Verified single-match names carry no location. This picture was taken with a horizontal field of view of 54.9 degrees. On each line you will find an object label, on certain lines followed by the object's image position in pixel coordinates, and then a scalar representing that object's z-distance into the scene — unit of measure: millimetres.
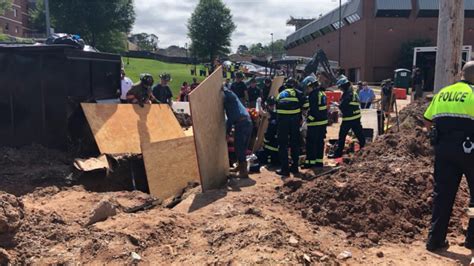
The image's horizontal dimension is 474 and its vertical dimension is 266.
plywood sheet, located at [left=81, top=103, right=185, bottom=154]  7688
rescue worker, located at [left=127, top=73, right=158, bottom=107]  8688
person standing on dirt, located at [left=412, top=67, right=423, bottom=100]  19948
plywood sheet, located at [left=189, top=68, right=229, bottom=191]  6664
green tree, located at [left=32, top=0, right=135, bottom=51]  37500
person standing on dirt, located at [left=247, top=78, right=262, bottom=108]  12836
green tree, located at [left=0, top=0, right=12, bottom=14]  34562
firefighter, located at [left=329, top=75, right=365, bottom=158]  9250
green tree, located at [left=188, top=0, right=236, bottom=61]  47312
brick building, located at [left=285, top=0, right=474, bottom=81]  47594
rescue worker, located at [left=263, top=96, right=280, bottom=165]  8914
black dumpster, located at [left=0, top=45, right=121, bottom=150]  7316
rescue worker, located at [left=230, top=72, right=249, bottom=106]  12344
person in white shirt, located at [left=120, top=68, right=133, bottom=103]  10431
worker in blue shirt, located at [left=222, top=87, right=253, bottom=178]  7641
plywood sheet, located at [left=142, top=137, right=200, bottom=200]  7219
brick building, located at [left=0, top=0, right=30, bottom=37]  62000
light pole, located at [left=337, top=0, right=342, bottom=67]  51281
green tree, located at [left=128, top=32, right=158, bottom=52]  94375
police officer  4405
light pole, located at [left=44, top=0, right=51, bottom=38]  18822
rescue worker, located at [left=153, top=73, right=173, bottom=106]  11188
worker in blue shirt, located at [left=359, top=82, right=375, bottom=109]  17016
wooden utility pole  7793
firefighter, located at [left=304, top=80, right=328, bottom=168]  8406
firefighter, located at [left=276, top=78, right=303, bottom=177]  7902
